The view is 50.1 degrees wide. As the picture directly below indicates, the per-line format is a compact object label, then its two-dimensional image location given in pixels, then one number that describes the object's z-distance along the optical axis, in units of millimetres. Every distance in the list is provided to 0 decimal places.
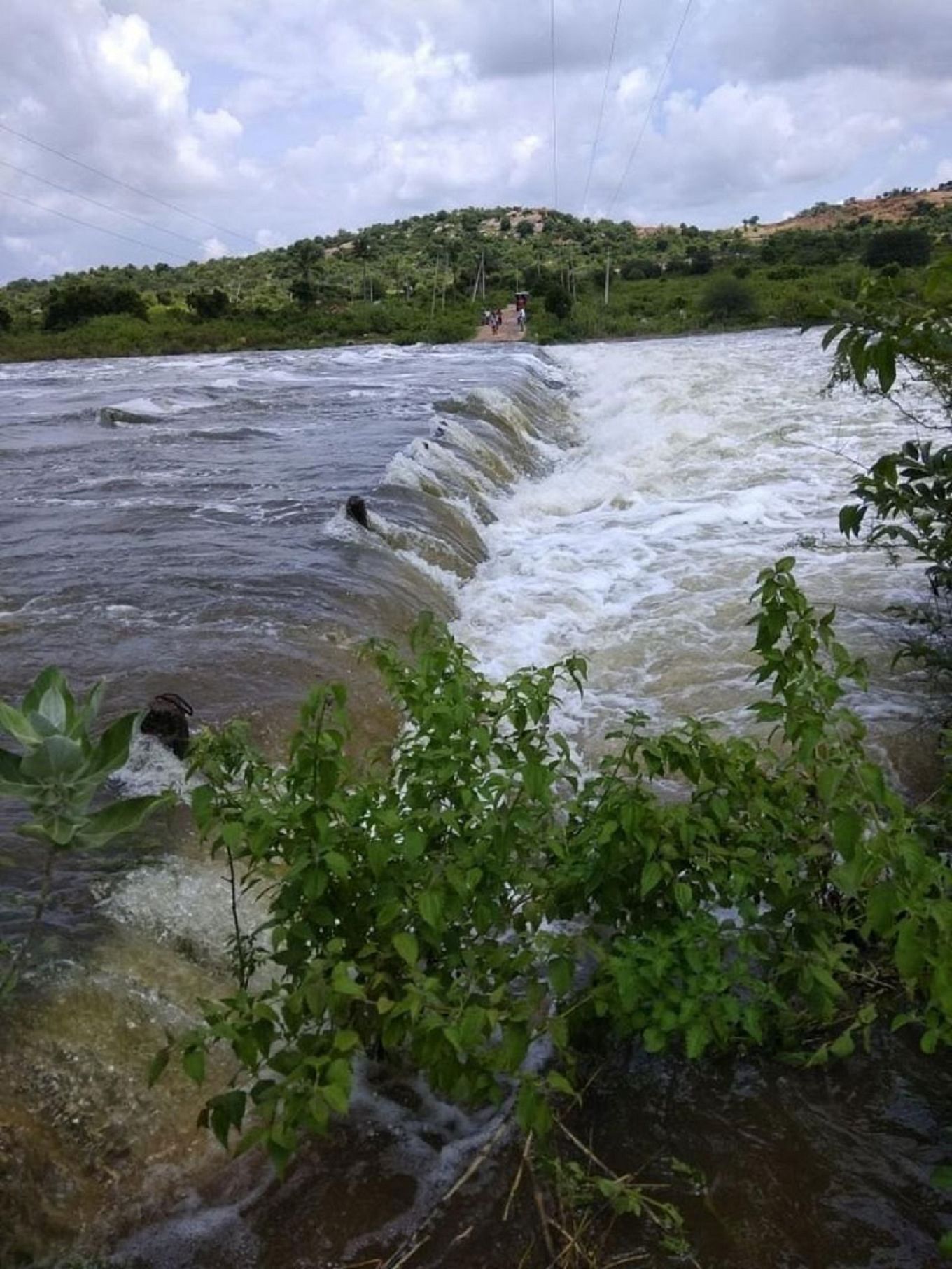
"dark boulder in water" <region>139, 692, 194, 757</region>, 4633
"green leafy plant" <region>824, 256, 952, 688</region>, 2379
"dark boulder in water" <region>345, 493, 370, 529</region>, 9008
